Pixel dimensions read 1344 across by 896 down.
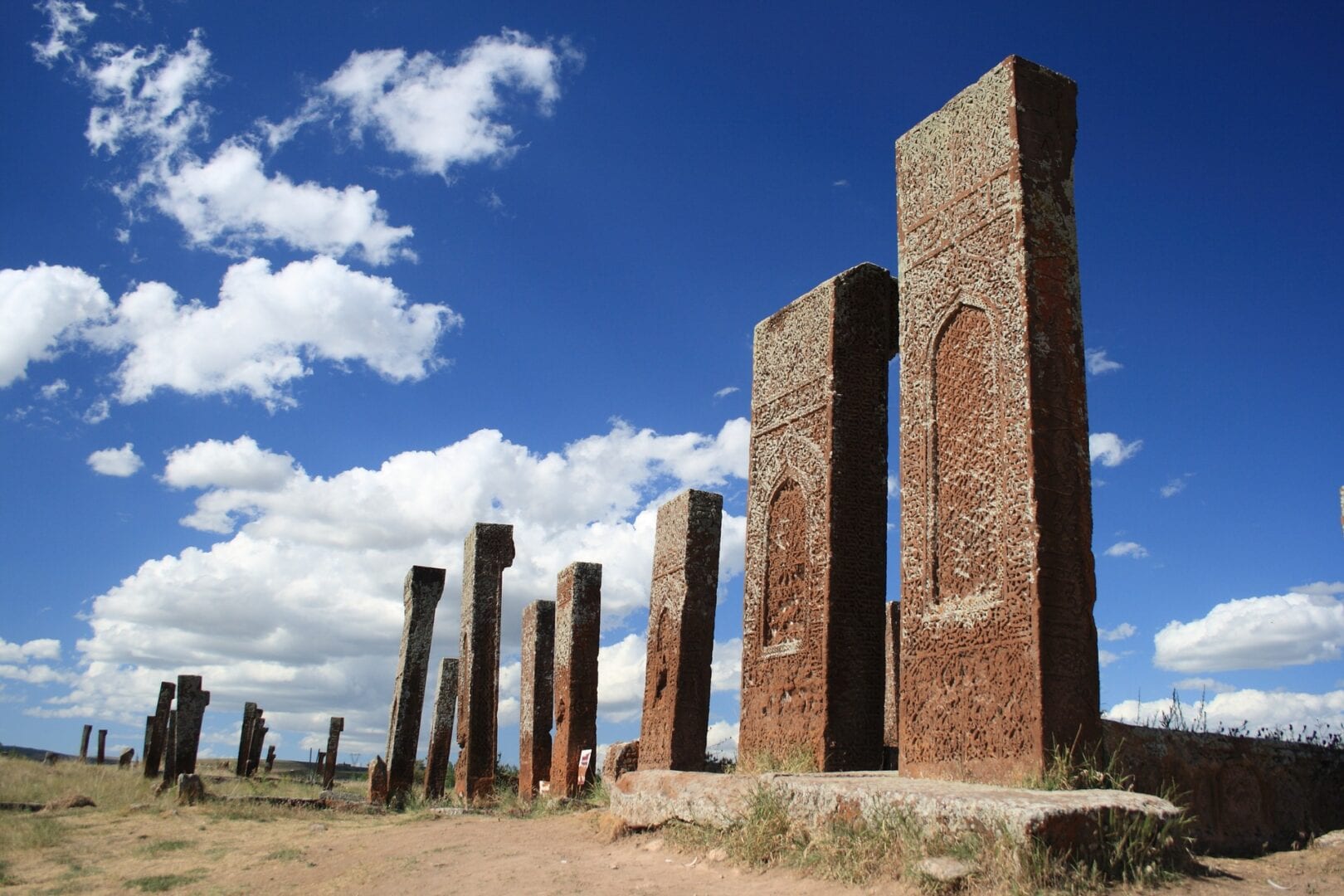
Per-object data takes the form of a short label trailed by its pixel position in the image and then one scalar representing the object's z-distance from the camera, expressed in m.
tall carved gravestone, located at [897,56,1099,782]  4.88
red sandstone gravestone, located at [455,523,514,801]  13.40
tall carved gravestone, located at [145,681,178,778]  23.08
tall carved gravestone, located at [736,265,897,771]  6.53
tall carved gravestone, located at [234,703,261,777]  26.08
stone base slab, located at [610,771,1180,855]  3.69
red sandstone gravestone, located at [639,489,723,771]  8.85
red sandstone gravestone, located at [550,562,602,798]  11.67
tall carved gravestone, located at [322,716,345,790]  25.24
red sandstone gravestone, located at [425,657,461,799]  14.00
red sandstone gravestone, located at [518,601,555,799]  12.84
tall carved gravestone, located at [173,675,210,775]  18.16
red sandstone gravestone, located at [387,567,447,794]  13.29
